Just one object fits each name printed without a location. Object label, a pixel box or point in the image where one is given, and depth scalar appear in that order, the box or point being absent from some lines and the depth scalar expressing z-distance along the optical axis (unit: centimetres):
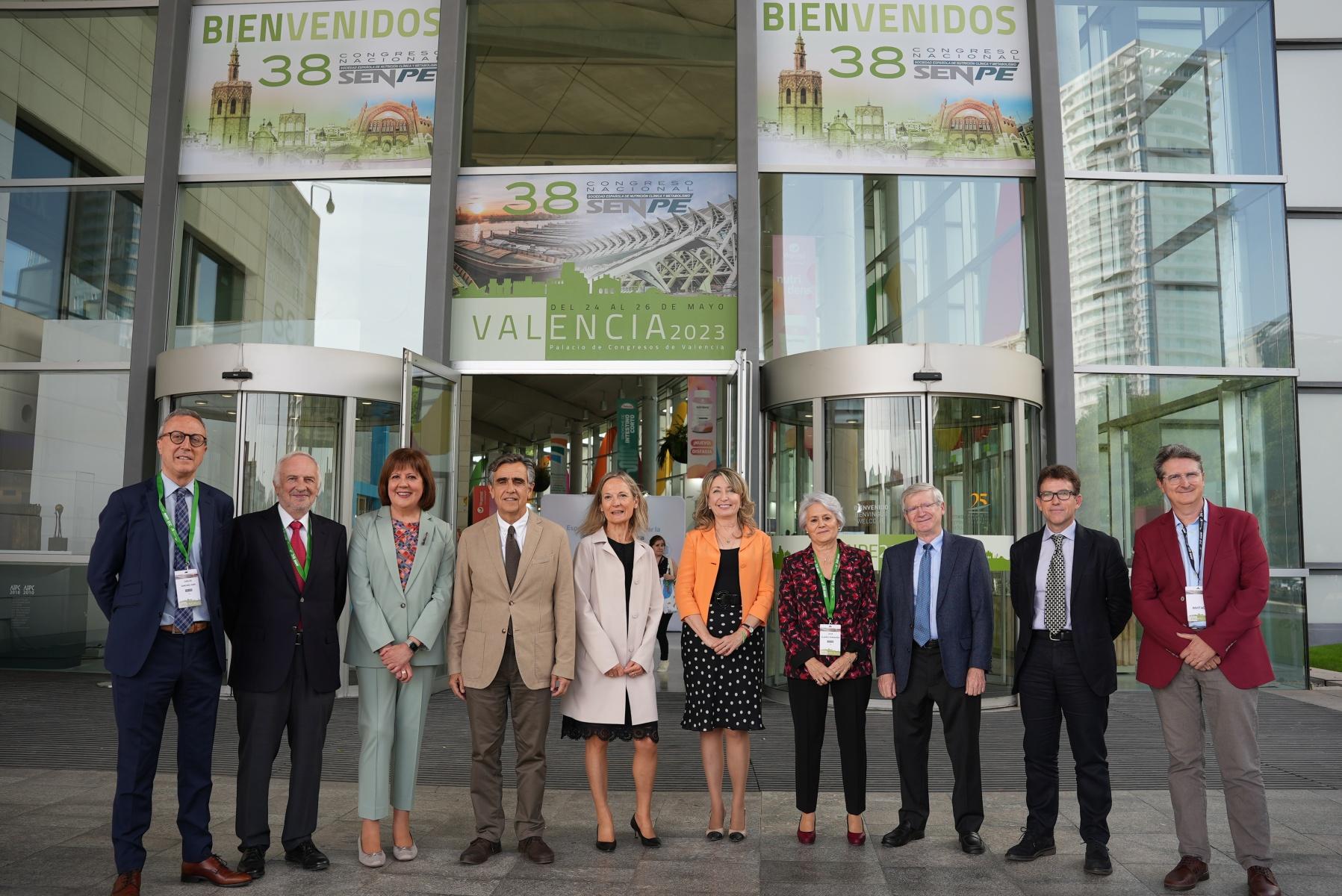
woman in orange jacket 462
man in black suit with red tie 413
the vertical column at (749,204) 925
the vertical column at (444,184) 943
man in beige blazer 434
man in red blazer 402
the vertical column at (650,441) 1460
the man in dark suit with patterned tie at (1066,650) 435
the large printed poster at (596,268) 955
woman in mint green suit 425
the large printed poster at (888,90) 973
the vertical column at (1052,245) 928
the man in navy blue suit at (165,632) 383
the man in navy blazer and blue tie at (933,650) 454
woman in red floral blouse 455
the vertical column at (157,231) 952
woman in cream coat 450
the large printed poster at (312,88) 988
